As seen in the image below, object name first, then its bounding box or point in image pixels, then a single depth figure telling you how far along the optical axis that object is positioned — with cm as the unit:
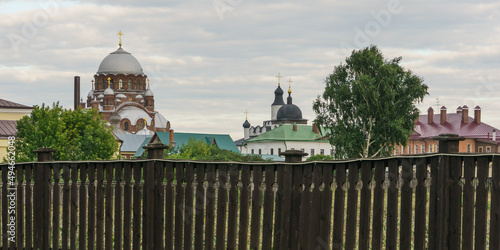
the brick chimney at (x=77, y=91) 8350
